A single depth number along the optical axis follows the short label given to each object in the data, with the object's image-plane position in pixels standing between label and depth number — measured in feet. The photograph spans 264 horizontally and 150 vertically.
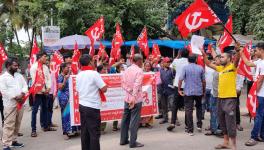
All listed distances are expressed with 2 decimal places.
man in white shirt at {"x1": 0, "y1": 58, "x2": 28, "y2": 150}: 28.58
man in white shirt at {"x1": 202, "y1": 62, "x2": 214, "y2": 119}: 37.91
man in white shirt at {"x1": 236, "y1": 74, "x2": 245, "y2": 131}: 31.96
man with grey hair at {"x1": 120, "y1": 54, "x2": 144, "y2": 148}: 27.91
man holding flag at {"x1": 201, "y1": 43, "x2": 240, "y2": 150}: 25.91
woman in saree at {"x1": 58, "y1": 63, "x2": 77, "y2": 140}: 32.76
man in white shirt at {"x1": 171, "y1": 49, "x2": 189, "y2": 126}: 34.00
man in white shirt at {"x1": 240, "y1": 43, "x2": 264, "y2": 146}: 27.32
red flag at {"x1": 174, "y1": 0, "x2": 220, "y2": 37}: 28.96
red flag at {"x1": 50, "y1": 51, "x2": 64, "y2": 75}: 38.78
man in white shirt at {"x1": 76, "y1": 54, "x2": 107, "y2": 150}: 23.48
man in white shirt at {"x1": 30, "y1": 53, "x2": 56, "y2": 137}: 34.22
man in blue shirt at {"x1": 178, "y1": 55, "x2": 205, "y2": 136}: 31.91
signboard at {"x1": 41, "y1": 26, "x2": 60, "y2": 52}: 64.65
